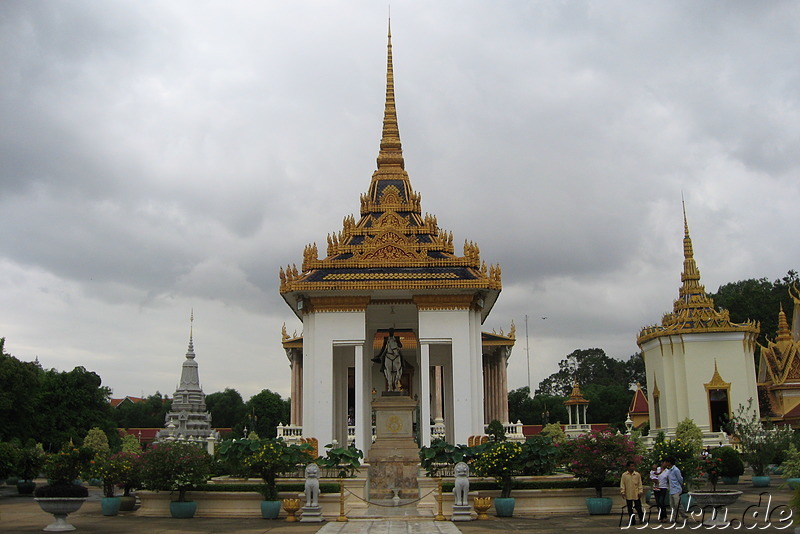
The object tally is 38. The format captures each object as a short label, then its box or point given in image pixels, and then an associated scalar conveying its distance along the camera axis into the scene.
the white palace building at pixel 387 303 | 26.17
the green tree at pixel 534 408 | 72.80
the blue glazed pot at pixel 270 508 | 20.22
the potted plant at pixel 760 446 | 28.61
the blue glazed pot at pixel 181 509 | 20.75
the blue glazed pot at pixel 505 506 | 20.22
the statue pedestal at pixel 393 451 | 23.56
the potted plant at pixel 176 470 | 20.50
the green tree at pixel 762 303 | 59.66
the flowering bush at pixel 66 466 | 17.78
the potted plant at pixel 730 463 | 28.41
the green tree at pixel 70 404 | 51.59
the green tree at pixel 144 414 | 89.94
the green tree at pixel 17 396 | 41.06
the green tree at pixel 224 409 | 93.56
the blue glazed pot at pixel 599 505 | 20.09
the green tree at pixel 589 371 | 91.44
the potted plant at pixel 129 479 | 21.70
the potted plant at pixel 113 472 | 22.14
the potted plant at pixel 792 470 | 16.00
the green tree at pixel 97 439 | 43.15
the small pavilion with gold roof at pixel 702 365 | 39.62
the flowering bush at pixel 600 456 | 20.09
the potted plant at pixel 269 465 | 20.27
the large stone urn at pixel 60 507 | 17.36
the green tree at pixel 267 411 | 73.50
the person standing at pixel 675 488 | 17.70
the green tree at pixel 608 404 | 70.94
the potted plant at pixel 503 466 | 20.27
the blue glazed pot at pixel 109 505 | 22.12
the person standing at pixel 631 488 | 17.61
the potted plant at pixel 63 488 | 17.42
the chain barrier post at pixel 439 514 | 19.14
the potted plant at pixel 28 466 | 32.58
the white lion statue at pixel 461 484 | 19.44
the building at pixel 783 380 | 44.34
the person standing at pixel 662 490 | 17.94
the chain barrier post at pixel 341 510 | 19.44
